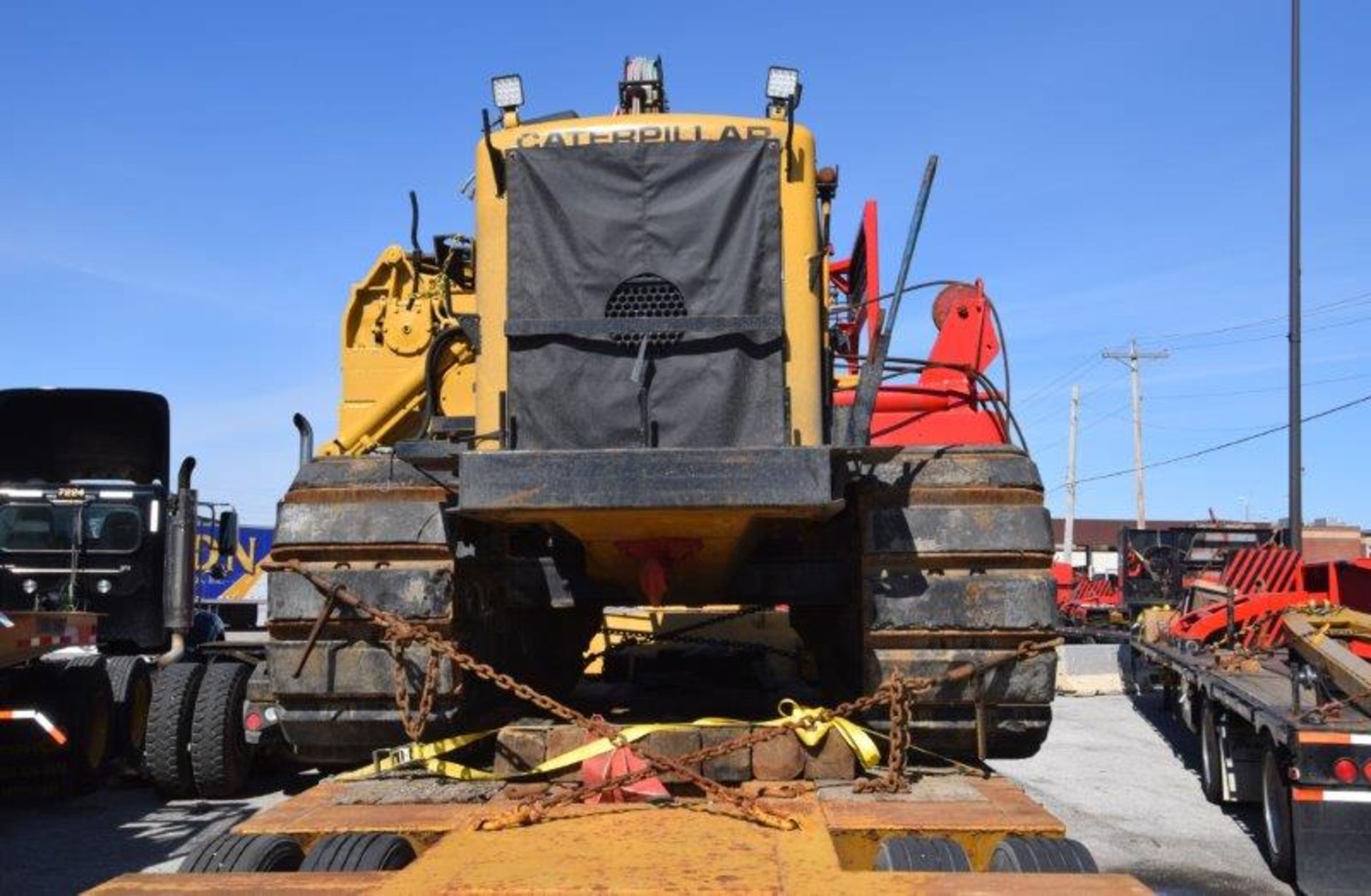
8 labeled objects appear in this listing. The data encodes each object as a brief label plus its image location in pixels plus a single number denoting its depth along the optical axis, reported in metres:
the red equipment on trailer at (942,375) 5.72
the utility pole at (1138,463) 45.34
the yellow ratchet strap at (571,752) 4.74
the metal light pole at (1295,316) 16.20
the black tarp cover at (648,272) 4.66
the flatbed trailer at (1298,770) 7.48
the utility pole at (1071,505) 44.79
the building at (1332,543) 38.59
